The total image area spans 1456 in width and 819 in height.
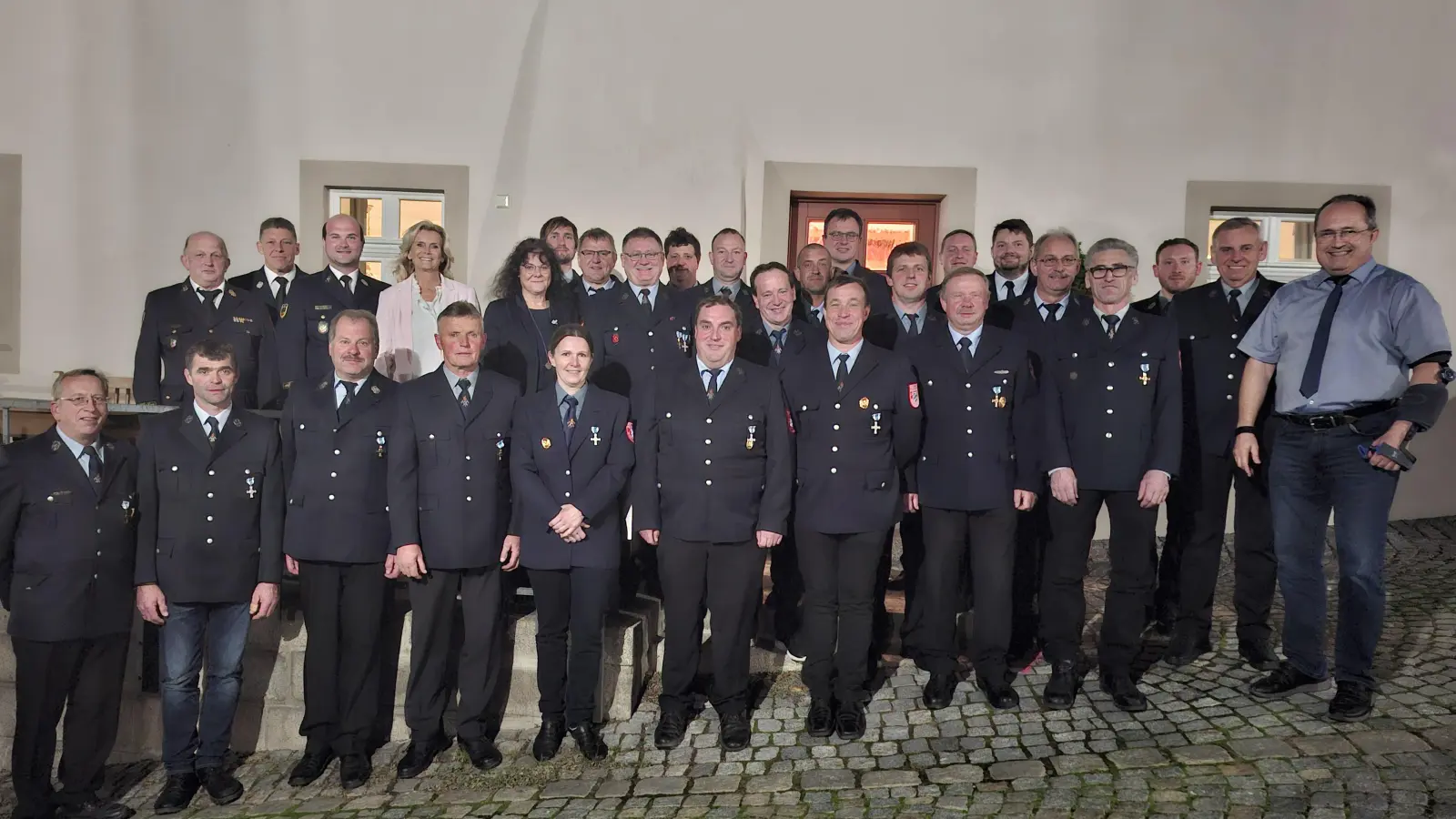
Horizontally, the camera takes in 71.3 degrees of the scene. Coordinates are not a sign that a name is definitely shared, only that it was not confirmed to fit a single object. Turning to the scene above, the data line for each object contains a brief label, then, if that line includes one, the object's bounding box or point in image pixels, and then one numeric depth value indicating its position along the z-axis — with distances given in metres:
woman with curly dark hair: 4.76
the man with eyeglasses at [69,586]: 3.71
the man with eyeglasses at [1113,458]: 4.26
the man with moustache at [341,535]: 3.90
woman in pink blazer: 5.00
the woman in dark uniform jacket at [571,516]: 4.02
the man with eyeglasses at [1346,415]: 3.84
